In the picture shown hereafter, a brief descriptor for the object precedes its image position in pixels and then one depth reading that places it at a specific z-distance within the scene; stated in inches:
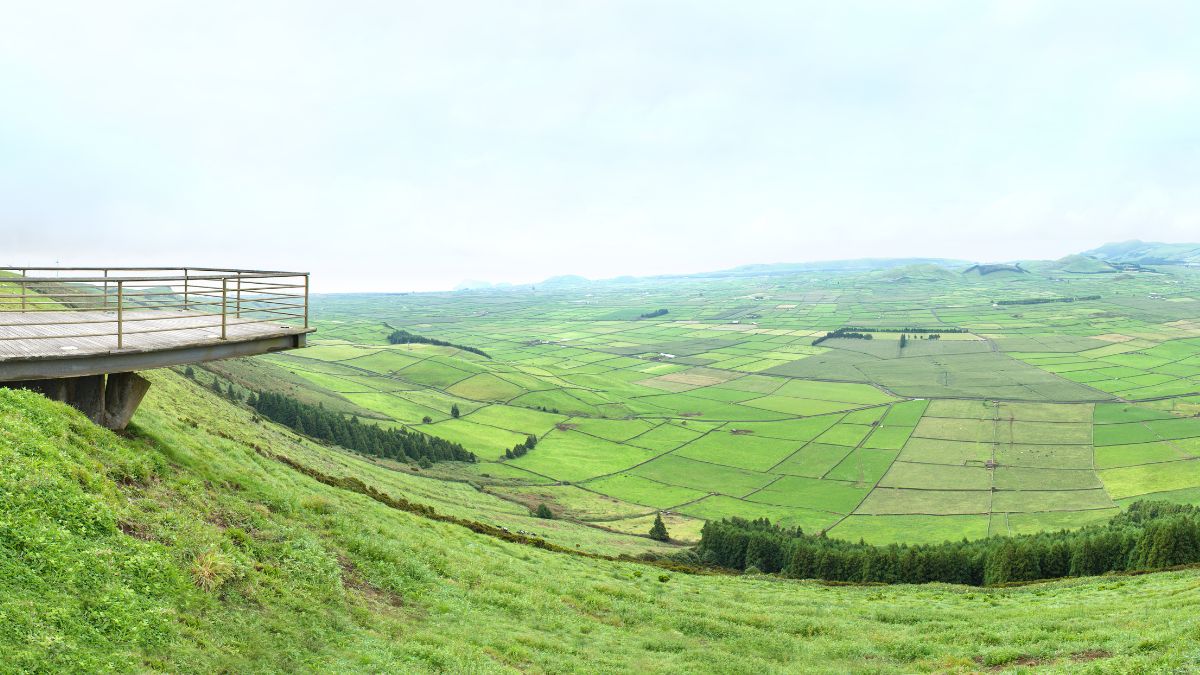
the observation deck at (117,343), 562.6
